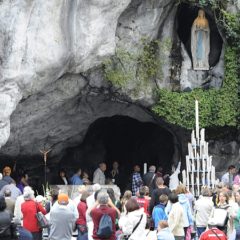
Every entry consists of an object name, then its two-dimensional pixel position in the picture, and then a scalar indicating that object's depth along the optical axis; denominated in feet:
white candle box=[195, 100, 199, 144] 75.00
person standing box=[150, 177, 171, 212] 55.31
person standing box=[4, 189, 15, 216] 53.41
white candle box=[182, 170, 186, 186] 73.82
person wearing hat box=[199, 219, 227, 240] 43.21
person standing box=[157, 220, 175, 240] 46.19
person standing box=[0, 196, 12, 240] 43.83
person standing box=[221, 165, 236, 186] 75.77
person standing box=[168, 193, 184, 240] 52.95
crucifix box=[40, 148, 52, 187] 82.74
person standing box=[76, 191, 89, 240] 53.36
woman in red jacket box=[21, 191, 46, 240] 51.96
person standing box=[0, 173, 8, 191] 63.38
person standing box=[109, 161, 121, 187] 84.53
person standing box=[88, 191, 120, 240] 48.19
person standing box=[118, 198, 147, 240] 47.67
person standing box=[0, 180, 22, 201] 60.57
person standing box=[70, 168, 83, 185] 78.95
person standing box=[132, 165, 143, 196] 77.10
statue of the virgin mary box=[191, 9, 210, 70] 80.74
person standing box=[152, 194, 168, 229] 52.60
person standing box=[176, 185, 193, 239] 55.02
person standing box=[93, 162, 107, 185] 80.33
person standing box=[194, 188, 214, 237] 56.39
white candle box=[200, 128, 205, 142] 74.18
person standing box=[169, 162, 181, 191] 80.74
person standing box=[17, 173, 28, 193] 76.02
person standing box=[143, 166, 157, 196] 73.56
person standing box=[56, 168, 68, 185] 82.74
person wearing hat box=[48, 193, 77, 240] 50.14
